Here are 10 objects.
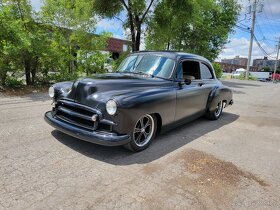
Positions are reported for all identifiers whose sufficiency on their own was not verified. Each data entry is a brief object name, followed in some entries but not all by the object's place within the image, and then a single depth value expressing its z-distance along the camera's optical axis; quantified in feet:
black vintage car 10.36
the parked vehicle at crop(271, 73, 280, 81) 117.68
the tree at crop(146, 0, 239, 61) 36.85
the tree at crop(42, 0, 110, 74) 28.67
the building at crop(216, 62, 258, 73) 230.87
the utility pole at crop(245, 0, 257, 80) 88.02
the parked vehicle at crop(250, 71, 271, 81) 123.95
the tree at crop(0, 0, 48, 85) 22.19
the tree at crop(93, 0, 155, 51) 31.86
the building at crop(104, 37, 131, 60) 100.17
